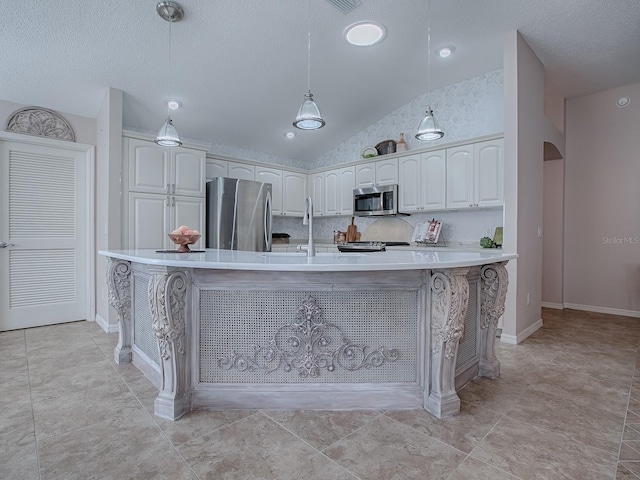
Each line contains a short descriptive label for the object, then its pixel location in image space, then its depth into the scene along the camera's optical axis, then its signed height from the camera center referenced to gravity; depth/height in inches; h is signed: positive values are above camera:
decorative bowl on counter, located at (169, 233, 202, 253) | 97.1 -0.4
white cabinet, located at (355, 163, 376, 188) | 198.8 +38.0
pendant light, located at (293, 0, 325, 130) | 90.4 +32.5
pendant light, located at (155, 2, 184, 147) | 105.5 +70.7
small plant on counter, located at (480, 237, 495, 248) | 150.6 -1.4
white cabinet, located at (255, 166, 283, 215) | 211.6 +36.4
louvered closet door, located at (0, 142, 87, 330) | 142.9 +1.0
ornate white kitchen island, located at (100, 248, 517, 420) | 75.0 -22.6
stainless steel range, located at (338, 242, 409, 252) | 146.6 -3.7
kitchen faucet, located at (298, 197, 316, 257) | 87.1 +4.7
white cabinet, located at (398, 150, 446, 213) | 169.6 +29.7
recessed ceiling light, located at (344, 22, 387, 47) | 126.6 +78.6
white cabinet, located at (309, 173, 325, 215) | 228.5 +32.9
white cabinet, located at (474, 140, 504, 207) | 148.9 +29.4
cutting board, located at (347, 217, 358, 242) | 219.6 +4.7
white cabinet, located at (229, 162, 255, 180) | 198.2 +40.2
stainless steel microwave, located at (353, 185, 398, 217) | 187.5 +22.3
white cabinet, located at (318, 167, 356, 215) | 211.8 +31.1
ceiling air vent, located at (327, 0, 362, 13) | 113.0 +78.8
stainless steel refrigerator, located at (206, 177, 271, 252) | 175.2 +12.6
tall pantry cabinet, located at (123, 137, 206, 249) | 150.1 +22.1
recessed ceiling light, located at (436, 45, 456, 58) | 142.4 +79.6
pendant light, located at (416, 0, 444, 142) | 105.6 +34.1
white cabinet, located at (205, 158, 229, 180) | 189.6 +39.7
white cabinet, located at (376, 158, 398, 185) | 188.8 +38.2
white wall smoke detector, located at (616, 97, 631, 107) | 169.9 +69.5
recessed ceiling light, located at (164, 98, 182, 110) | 155.5 +62.4
